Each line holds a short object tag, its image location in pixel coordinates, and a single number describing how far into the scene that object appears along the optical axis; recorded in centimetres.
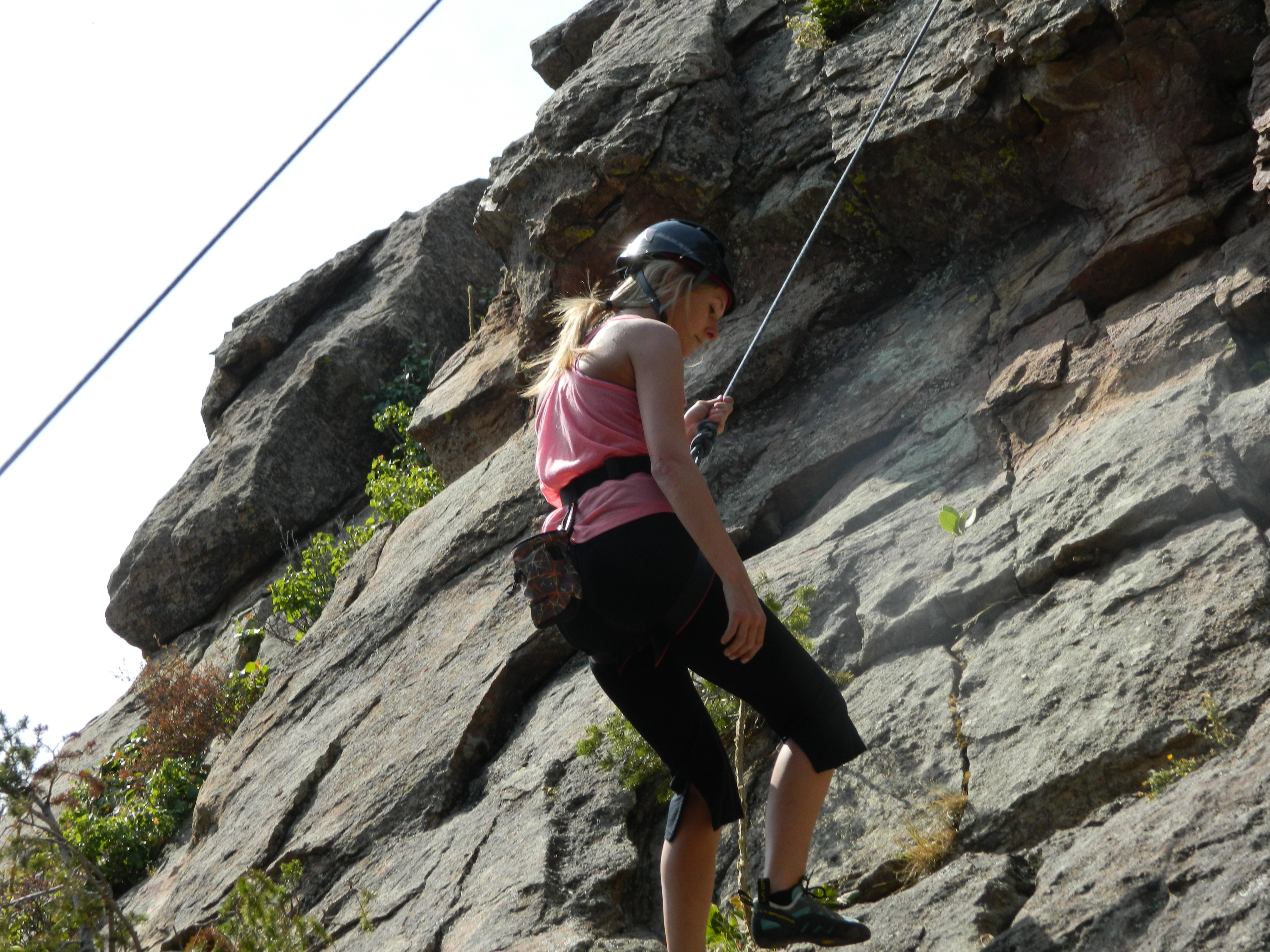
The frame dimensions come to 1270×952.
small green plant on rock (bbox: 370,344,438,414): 1308
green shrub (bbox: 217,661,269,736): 1058
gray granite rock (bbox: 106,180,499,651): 1276
